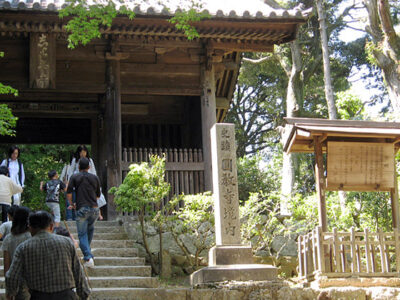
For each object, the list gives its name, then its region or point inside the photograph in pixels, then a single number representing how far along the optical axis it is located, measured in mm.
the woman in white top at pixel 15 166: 11133
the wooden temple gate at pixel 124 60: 12125
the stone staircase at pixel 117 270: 8328
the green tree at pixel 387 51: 15023
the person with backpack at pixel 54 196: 10641
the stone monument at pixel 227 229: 8828
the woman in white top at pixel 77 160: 10969
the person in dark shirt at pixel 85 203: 8750
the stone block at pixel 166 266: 10992
